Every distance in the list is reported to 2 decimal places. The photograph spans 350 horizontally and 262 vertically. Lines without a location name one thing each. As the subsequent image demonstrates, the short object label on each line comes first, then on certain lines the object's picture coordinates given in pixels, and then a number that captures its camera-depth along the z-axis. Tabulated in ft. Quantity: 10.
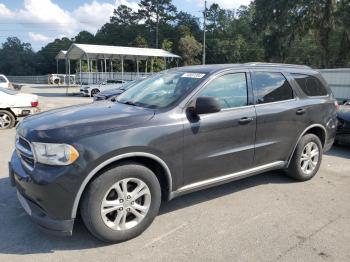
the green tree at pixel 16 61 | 279.14
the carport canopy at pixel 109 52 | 112.27
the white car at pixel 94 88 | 86.33
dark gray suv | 10.48
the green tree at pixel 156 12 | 242.17
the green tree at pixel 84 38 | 256.85
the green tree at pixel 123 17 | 256.11
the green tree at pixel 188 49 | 173.27
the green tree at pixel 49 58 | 271.90
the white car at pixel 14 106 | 33.12
